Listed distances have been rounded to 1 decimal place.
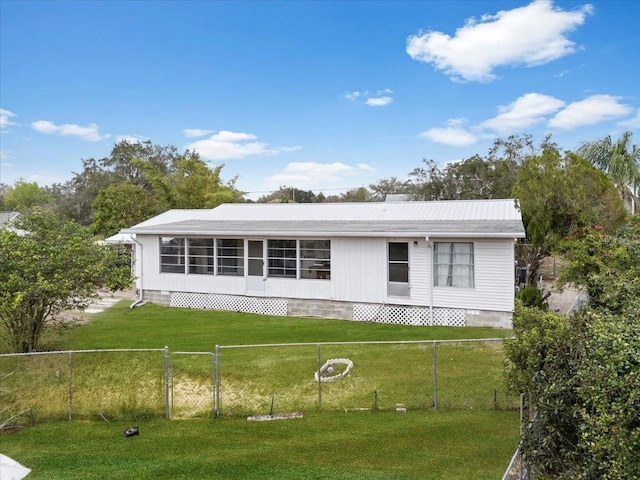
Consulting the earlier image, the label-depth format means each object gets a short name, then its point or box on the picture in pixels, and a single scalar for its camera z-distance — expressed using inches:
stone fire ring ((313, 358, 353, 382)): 357.4
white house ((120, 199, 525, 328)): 556.3
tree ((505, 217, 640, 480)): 129.4
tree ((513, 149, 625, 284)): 593.0
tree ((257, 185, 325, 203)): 2468.8
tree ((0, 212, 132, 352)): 400.5
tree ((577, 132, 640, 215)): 960.9
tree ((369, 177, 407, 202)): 2073.1
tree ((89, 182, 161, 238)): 1254.3
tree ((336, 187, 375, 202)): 2311.3
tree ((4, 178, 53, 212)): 2431.1
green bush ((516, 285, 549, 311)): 553.0
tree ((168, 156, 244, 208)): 1370.6
